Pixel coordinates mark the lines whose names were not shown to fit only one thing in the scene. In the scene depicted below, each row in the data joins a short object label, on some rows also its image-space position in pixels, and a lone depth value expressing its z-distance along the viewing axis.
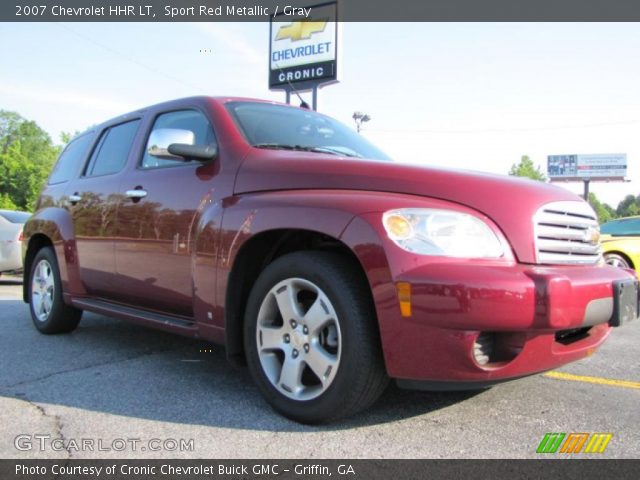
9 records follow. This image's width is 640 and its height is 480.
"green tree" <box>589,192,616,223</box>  101.41
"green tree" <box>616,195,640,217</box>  104.78
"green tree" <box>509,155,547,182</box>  62.96
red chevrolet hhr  2.27
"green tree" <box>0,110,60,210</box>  48.25
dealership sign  17.72
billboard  62.88
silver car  9.38
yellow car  8.59
